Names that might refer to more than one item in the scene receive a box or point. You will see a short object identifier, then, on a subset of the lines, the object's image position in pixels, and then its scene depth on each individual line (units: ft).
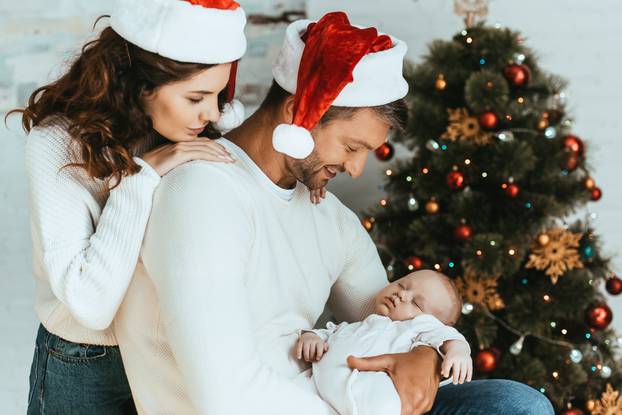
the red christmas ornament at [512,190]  7.59
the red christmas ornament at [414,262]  7.85
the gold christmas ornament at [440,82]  7.86
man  5.11
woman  5.38
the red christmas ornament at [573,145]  7.72
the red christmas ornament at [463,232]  7.64
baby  5.43
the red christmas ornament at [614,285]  8.06
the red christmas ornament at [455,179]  7.70
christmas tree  7.66
